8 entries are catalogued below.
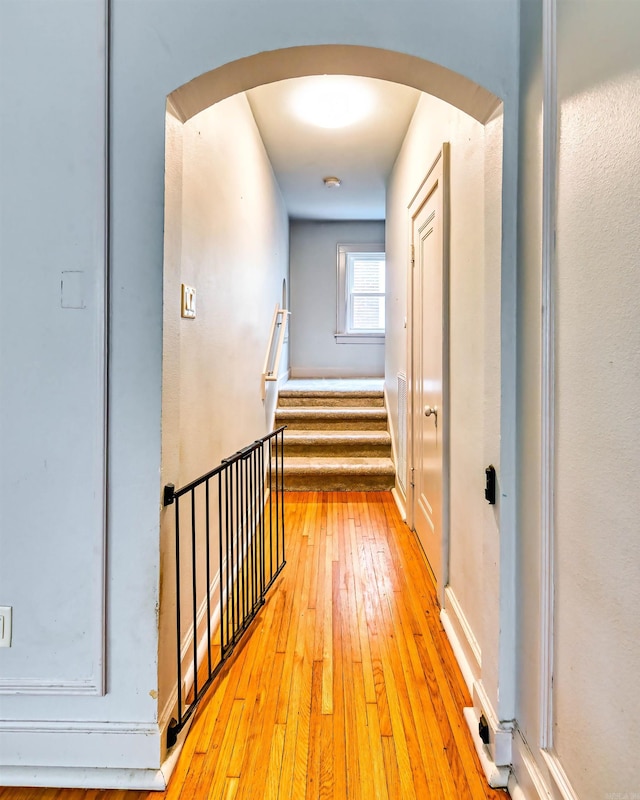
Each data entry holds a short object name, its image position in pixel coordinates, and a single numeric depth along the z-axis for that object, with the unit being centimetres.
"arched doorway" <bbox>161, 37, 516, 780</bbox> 131
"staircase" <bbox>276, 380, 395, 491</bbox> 413
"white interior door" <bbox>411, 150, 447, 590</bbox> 228
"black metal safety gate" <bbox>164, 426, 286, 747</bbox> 156
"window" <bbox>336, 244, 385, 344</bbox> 645
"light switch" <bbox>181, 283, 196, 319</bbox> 170
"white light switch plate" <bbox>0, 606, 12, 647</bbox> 132
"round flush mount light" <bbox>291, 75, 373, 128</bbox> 276
